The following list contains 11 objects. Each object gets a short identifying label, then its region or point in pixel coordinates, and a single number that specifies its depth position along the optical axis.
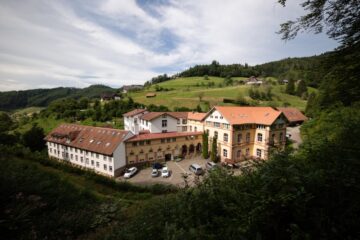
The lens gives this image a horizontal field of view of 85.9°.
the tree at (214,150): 29.70
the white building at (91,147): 26.73
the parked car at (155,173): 25.28
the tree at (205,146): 31.17
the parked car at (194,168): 25.27
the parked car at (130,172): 25.70
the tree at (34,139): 38.06
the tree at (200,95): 62.75
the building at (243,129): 29.22
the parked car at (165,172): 25.00
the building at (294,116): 52.16
